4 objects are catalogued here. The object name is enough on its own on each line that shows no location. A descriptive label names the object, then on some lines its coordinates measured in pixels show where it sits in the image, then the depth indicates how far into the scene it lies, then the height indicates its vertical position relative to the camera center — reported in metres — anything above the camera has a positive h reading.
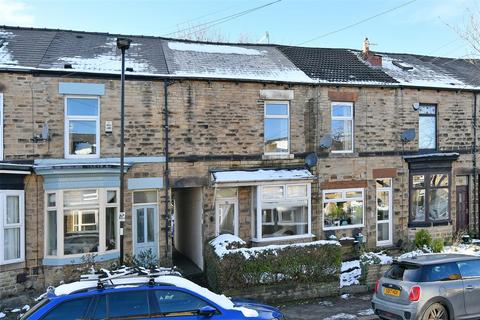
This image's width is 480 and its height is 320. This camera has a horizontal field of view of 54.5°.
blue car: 6.77 -2.16
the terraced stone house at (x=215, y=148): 12.83 +0.38
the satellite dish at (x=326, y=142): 15.65 +0.61
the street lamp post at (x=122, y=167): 11.26 -0.21
